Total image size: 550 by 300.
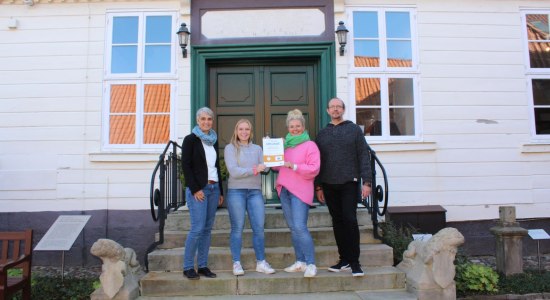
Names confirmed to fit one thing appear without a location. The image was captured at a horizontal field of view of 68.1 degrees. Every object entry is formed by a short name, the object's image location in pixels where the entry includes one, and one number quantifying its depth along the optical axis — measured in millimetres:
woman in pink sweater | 4172
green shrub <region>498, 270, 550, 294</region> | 4652
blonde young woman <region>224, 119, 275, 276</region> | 4180
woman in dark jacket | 4047
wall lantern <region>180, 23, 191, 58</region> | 6246
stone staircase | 4250
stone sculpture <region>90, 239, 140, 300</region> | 4012
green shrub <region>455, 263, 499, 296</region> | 4594
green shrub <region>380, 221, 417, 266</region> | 4914
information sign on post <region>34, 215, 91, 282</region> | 4953
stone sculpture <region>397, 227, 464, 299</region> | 4125
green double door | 6480
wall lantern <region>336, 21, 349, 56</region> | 6215
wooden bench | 3842
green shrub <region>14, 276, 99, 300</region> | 4586
